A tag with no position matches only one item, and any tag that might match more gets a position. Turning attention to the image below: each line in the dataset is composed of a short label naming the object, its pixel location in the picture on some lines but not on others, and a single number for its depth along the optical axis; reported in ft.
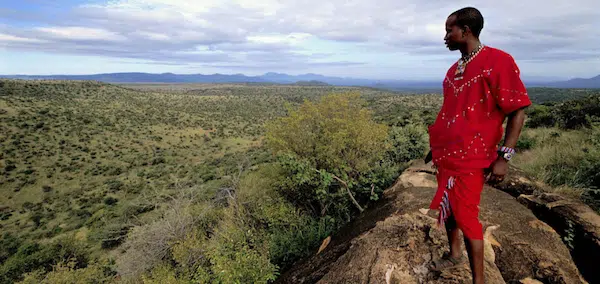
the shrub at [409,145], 37.17
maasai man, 7.10
